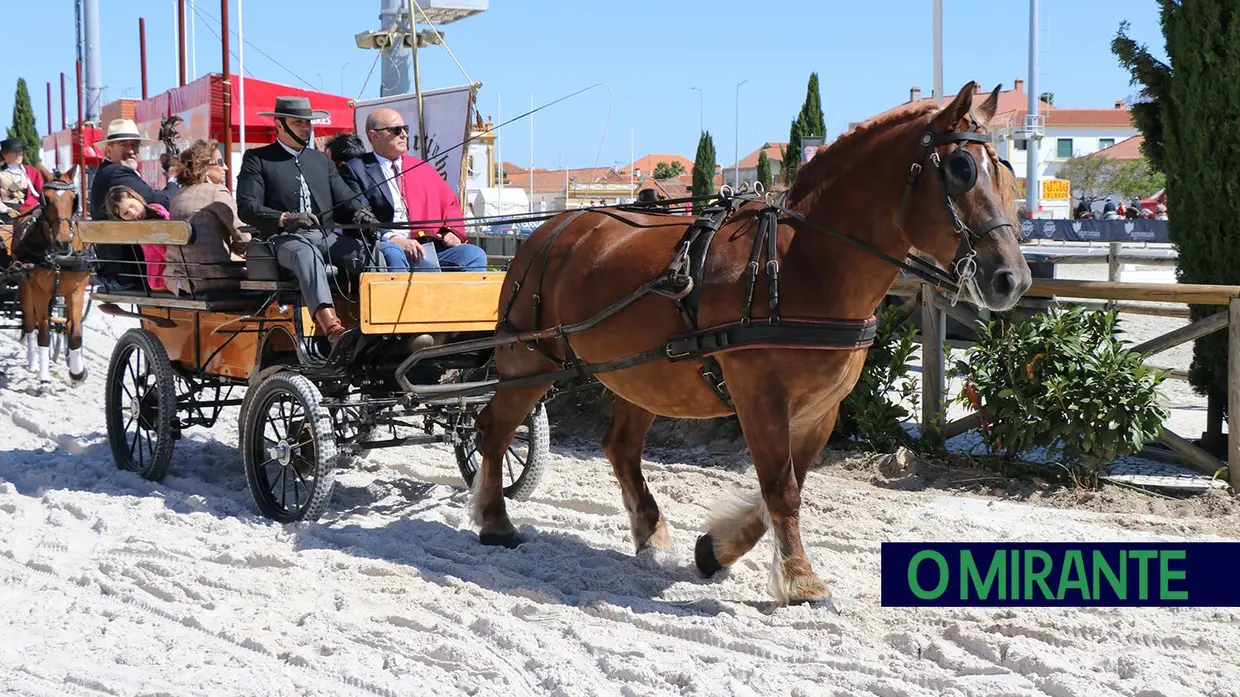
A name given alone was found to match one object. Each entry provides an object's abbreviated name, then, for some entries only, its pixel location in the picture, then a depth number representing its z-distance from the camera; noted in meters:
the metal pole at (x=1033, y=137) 30.16
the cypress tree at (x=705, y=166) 45.13
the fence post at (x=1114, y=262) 12.34
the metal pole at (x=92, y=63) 16.61
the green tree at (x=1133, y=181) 58.59
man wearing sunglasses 6.68
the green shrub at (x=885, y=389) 7.48
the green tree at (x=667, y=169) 79.77
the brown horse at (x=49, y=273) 11.16
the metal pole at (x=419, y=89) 7.82
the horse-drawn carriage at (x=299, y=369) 6.20
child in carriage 7.86
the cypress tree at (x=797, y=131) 40.50
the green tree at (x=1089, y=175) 61.97
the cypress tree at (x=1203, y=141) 6.96
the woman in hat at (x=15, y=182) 14.53
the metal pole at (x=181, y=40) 15.49
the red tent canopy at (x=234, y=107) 13.22
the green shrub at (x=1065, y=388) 6.45
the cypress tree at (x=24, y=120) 57.91
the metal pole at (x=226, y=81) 9.75
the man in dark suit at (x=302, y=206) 6.27
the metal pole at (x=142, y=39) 19.88
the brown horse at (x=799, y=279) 4.28
